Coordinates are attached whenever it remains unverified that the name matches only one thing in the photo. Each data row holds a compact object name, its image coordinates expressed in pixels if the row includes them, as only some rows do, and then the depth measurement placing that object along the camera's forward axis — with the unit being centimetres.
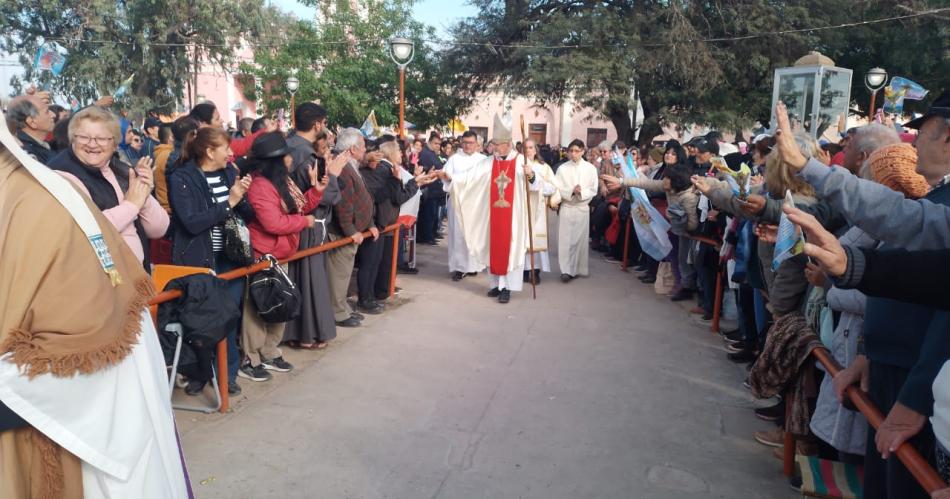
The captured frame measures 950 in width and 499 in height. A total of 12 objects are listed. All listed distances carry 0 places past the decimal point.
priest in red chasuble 817
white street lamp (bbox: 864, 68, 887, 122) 1384
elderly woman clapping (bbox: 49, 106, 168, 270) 342
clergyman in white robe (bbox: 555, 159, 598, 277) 927
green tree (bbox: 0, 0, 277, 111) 2575
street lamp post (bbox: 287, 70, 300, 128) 1961
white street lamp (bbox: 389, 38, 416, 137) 1138
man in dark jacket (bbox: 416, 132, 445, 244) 1180
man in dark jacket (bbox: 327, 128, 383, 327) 646
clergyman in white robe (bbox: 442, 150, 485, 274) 909
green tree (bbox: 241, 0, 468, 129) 2312
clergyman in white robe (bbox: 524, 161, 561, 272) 879
